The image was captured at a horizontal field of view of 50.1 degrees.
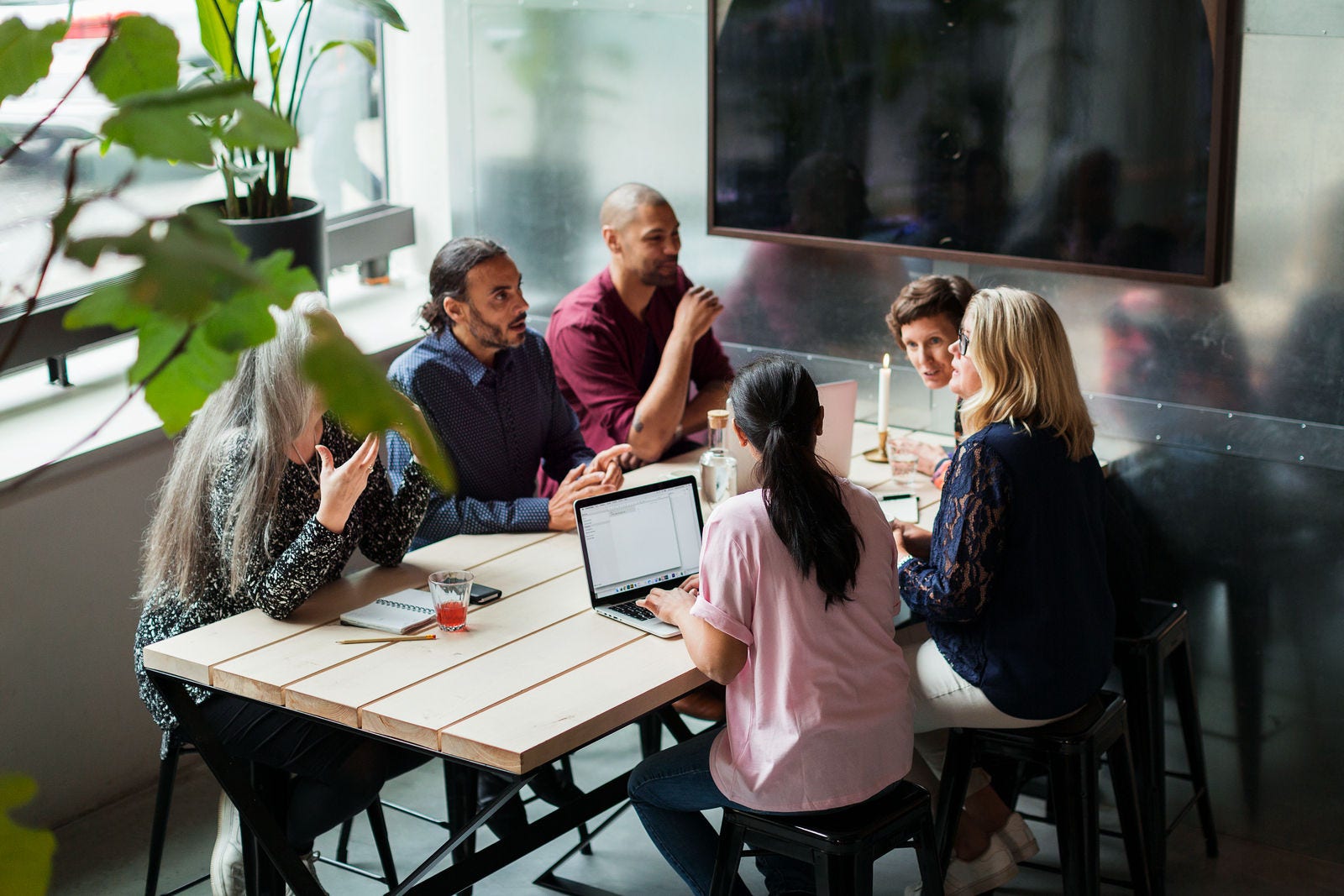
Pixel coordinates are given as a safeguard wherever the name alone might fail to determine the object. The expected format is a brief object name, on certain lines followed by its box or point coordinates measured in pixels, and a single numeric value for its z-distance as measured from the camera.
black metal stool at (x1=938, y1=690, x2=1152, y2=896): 2.55
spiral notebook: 2.45
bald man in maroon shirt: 3.55
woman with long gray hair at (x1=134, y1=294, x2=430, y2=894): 2.51
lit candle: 3.41
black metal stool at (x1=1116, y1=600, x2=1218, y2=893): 3.01
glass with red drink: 2.43
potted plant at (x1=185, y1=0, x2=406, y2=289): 3.43
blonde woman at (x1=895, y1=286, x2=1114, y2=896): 2.43
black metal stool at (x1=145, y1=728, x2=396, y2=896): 2.62
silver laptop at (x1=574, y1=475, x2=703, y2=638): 2.54
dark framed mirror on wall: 3.18
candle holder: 3.47
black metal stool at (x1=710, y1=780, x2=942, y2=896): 2.21
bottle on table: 3.06
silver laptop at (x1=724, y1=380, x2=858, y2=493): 3.10
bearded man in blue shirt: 3.12
